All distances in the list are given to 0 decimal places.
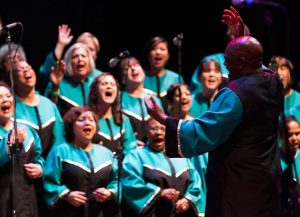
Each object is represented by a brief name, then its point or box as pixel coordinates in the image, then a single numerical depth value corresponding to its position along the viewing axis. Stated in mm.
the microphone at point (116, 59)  10465
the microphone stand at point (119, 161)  10406
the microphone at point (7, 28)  8585
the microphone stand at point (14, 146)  8717
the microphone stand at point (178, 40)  10880
